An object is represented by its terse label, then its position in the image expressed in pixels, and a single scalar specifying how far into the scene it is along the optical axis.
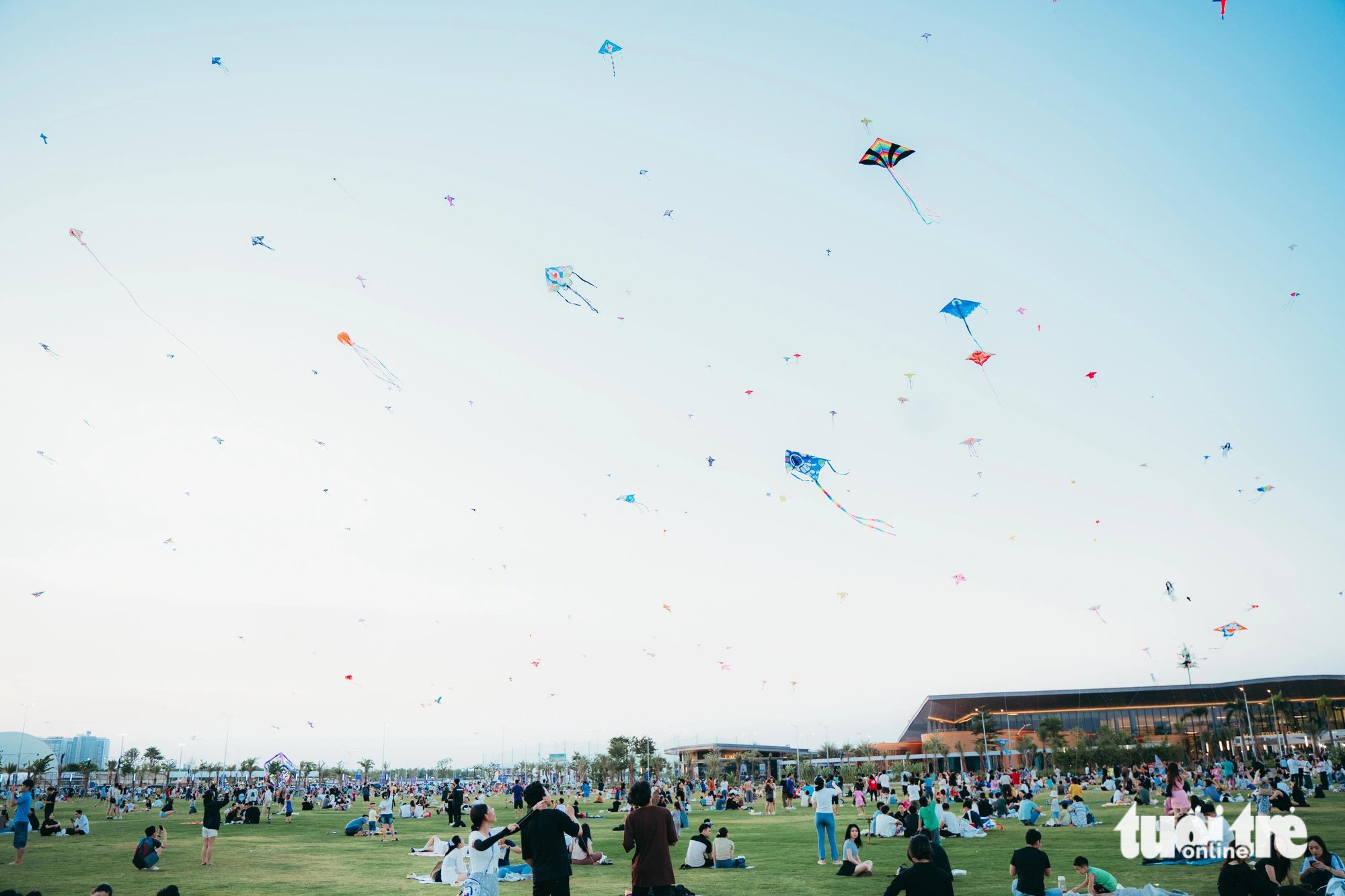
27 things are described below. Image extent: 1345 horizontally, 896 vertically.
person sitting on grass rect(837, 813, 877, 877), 13.48
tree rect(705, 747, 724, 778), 82.25
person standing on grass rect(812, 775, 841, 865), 14.84
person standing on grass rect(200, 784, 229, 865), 16.51
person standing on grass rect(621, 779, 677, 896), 7.27
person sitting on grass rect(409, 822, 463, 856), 17.16
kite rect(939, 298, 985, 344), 18.36
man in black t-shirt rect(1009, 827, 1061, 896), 9.85
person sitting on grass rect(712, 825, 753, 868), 14.84
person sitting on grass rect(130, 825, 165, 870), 15.26
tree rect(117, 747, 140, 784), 88.25
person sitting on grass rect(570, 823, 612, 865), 16.03
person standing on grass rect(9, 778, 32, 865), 15.91
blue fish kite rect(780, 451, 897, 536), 23.09
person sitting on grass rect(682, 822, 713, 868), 14.88
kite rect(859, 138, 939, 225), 15.58
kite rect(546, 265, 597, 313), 18.61
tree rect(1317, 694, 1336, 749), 81.75
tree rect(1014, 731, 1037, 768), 89.00
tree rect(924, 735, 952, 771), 93.94
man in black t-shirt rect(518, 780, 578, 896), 6.70
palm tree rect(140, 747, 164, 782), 90.44
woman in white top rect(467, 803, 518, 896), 7.40
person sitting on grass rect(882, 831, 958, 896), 5.52
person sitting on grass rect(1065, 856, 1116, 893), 9.95
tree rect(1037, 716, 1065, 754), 87.88
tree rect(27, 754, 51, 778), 61.64
